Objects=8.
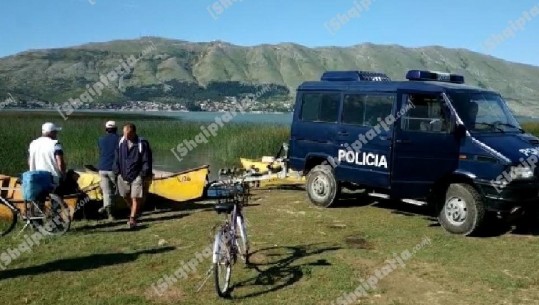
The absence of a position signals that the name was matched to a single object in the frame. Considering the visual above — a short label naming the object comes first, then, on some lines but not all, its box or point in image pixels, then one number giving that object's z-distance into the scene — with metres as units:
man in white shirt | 10.36
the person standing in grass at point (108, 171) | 11.39
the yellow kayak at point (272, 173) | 14.56
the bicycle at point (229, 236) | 6.35
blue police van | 9.19
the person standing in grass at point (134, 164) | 10.30
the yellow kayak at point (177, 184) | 13.55
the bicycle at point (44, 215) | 9.96
